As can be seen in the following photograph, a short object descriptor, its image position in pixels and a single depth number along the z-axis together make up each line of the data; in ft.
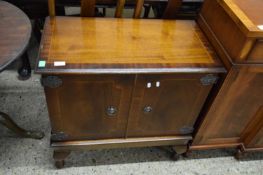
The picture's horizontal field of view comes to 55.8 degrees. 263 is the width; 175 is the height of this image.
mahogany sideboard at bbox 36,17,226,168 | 2.89
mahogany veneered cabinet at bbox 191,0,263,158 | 2.83
